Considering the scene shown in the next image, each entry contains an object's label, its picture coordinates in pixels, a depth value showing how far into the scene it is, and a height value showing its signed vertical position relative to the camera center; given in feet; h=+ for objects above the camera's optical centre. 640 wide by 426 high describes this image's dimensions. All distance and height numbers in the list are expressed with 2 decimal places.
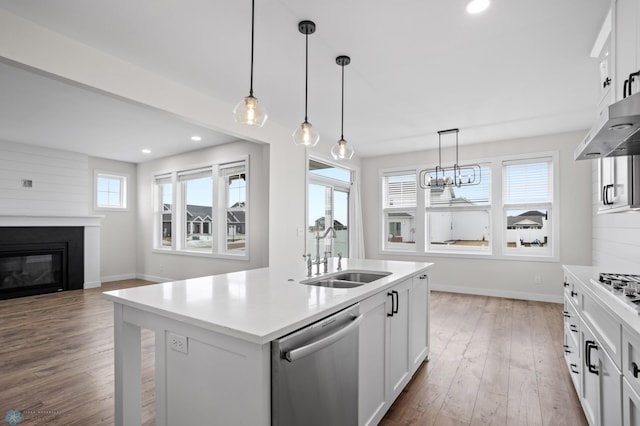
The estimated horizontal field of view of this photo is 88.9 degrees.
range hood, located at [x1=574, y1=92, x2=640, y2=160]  4.01 +1.19
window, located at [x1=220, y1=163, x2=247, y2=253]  17.75 +0.46
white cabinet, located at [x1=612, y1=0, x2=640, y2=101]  5.23 +2.99
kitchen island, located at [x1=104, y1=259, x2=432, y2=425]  3.90 -1.80
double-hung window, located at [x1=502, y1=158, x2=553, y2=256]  17.20 +0.42
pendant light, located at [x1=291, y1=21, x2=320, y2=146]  7.95 +2.00
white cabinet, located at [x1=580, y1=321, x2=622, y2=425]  4.61 -2.73
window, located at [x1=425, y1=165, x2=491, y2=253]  18.86 -0.21
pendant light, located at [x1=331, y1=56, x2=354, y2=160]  9.29 +1.87
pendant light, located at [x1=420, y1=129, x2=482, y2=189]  18.24 +2.34
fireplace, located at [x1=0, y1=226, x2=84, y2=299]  18.11 -2.79
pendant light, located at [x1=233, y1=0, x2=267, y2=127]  6.65 +2.09
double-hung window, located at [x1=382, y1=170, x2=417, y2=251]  21.18 +0.29
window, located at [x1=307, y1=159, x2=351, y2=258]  18.63 +0.59
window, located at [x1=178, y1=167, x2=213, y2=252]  19.90 +0.37
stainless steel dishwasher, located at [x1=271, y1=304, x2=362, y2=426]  3.93 -2.21
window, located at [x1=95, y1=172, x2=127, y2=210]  22.68 +1.57
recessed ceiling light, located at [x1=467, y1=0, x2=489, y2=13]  7.02 +4.56
